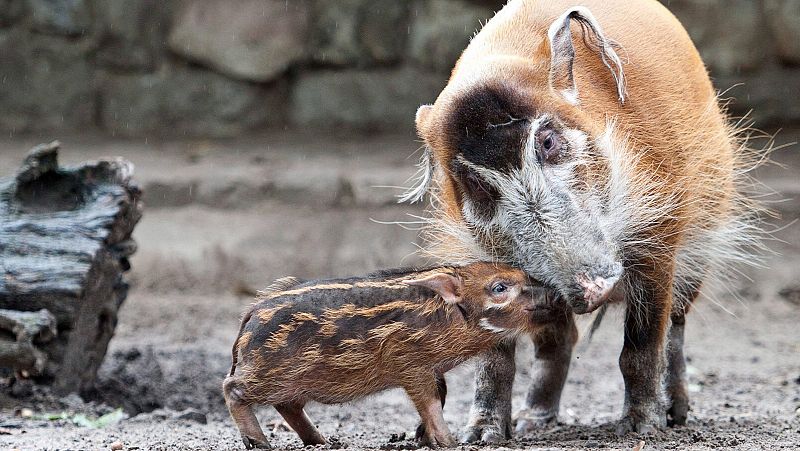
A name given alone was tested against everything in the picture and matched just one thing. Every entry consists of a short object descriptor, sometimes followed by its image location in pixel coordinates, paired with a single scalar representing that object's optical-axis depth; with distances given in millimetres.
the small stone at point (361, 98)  18422
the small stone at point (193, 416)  9711
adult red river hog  7602
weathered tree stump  9445
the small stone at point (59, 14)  18359
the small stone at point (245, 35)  18141
